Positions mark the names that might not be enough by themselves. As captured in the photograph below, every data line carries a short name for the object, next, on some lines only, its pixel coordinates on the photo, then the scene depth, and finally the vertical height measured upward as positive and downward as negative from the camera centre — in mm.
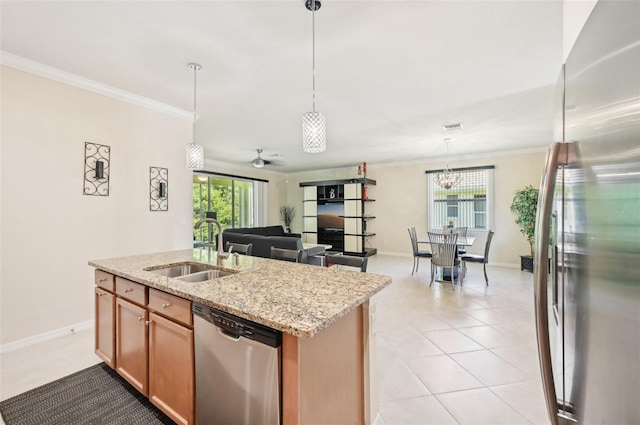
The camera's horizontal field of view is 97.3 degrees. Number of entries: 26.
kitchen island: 1141 -443
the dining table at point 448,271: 4910 -1074
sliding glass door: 7289 +306
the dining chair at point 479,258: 4719 -797
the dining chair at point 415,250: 5391 -756
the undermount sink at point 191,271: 2082 -465
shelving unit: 7961 -37
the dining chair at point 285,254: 2857 -443
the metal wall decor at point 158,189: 3578 +291
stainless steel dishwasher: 1181 -723
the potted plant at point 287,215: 9539 -116
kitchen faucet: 2312 -266
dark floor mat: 1796 -1318
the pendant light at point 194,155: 2953 +593
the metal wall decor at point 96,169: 3057 +466
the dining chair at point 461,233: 5157 -431
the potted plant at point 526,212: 5605 +1
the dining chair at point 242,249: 3111 -424
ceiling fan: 5721 +1002
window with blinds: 6621 +283
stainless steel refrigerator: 437 -44
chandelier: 6020 +706
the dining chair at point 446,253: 4457 -671
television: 8367 -135
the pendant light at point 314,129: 2100 +619
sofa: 4603 -546
